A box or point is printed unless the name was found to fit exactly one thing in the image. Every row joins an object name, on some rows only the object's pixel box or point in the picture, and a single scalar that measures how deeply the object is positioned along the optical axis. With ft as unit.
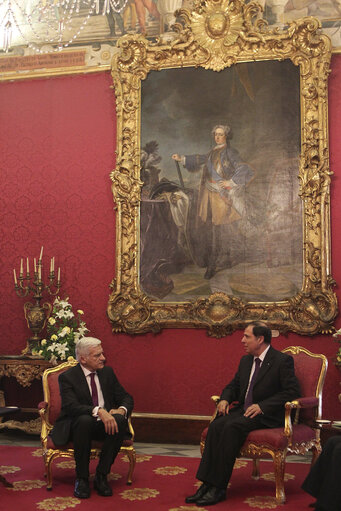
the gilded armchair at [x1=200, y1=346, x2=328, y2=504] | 16.76
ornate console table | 24.77
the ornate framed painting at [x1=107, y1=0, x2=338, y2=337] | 24.62
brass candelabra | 25.81
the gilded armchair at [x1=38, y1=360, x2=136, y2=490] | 17.87
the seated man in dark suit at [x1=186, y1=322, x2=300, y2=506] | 16.44
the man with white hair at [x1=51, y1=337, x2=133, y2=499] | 17.30
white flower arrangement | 24.35
